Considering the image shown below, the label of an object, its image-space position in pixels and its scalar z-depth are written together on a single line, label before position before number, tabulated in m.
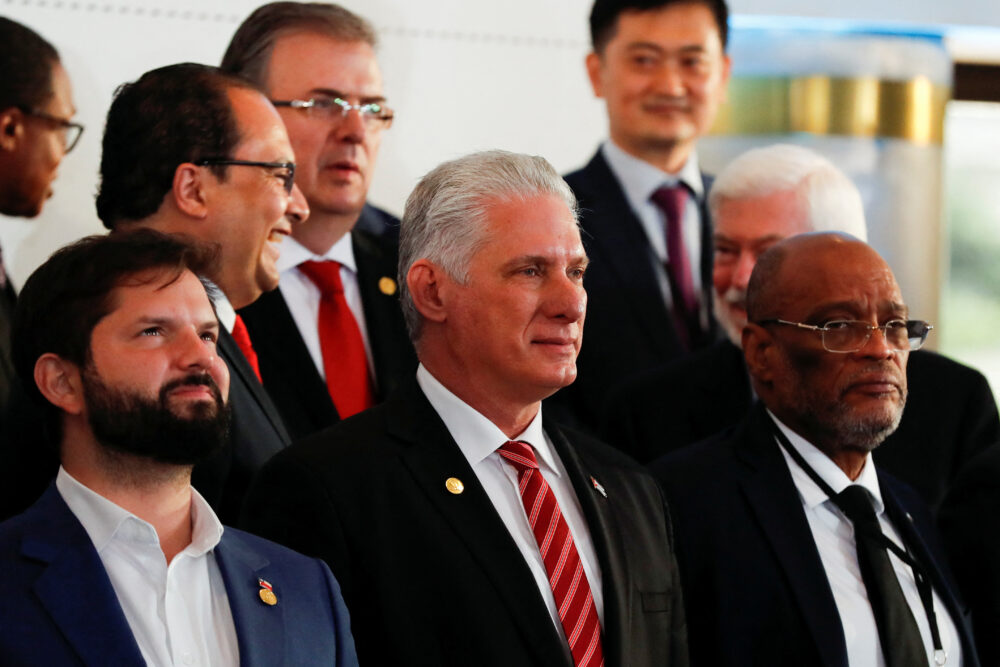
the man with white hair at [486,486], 4.64
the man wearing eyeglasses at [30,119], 7.04
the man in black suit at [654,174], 8.02
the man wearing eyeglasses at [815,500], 5.37
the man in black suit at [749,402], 6.70
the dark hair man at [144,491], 4.12
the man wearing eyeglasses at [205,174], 5.86
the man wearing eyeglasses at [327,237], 6.44
